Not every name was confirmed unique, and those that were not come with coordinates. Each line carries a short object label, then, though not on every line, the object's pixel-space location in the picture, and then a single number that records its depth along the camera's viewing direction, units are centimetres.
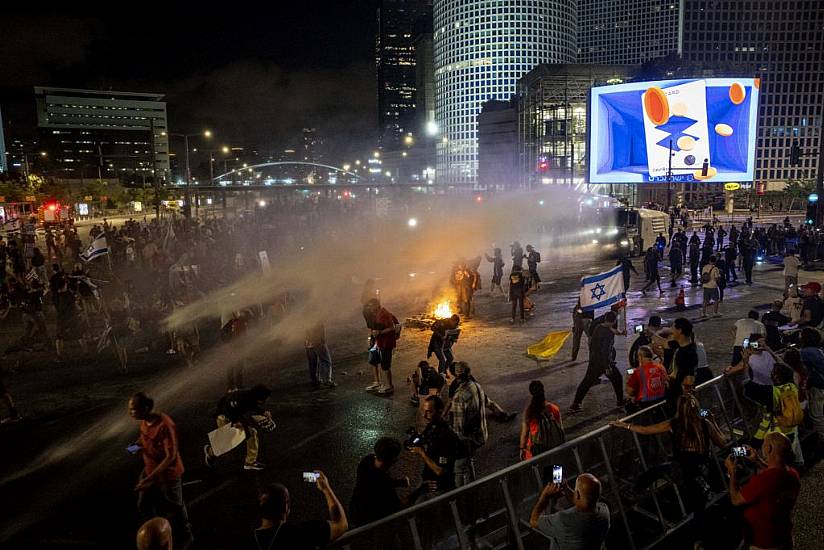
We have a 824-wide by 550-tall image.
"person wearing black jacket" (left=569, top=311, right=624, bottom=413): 870
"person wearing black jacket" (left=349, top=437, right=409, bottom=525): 468
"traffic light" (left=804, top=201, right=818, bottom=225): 2505
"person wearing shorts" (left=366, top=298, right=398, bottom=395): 994
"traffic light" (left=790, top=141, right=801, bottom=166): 2982
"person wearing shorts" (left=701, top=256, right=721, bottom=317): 1475
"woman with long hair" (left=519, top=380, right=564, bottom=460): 580
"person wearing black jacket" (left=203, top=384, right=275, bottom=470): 691
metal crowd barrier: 418
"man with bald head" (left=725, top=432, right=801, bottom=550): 417
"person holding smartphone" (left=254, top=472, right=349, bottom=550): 375
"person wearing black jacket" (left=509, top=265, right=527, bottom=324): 1491
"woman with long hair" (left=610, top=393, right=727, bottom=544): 545
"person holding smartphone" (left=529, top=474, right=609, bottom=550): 388
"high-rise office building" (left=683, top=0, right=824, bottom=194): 11919
